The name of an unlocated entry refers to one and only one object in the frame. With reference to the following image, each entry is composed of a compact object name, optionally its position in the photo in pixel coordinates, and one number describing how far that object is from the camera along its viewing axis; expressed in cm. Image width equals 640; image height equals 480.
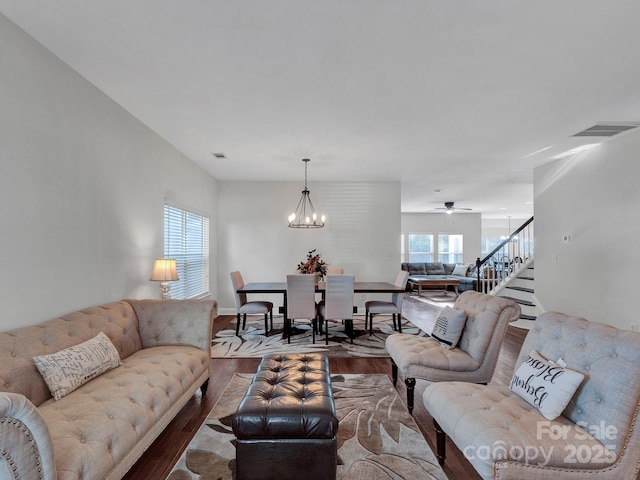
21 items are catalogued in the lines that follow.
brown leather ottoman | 182
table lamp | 353
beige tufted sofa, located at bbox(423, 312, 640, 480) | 149
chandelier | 666
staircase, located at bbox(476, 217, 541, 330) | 600
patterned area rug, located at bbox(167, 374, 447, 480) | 198
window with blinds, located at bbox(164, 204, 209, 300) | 461
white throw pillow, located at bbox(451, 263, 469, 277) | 1049
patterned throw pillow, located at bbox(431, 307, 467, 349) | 285
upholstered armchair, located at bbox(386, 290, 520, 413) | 264
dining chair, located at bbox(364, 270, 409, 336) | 496
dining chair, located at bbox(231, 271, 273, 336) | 492
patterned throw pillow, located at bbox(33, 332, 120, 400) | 189
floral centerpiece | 527
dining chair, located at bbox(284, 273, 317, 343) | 454
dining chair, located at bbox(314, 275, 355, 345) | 459
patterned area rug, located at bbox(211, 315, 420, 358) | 425
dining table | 478
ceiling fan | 916
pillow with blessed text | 171
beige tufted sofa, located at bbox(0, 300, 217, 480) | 124
